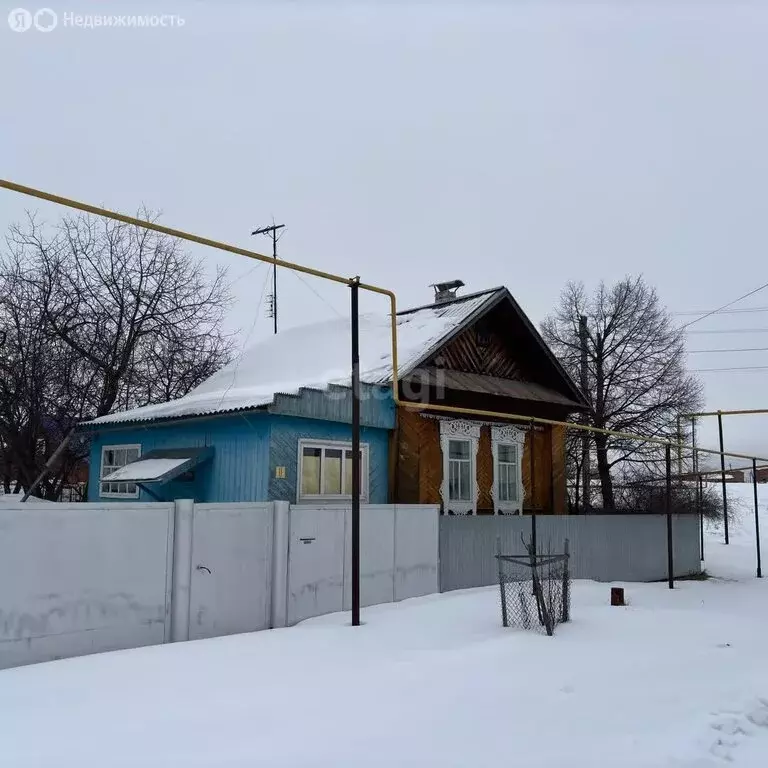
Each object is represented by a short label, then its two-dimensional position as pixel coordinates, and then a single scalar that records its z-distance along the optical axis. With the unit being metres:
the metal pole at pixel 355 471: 9.15
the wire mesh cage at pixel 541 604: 8.67
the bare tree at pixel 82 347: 20.73
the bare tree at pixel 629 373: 24.27
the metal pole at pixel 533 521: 11.43
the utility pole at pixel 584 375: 23.90
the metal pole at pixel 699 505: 18.47
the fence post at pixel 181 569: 8.23
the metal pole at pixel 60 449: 13.65
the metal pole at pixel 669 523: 14.28
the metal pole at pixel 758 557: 18.03
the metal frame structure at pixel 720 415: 22.83
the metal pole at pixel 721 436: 21.95
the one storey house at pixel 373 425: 12.25
